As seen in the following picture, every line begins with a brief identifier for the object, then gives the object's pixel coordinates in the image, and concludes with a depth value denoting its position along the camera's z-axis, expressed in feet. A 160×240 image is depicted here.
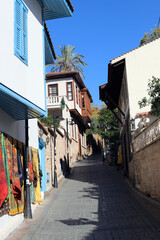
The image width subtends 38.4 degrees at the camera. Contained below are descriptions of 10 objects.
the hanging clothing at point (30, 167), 25.53
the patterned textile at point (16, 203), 20.12
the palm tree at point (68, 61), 100.77
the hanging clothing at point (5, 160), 18.43
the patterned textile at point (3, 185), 16.95
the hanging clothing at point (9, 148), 19.63
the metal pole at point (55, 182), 42.16
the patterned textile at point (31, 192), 26.03
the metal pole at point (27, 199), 23.59
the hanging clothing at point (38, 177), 27.78
